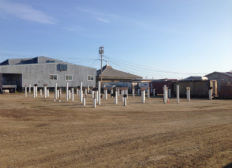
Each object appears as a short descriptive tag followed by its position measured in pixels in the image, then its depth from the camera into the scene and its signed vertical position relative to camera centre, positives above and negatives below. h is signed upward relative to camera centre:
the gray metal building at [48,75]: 41.06 +2.93
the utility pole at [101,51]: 55.39 +9.78
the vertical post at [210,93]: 27.67 -0.92
